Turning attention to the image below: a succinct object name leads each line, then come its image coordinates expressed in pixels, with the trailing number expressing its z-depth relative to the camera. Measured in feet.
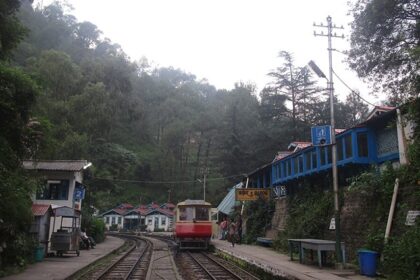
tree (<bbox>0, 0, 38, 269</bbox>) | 31.55
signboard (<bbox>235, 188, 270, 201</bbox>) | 92.12
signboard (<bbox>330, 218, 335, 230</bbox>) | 51.08
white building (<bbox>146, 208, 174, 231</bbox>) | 227.20
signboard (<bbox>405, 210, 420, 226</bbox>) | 39.55
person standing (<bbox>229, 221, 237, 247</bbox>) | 83.70
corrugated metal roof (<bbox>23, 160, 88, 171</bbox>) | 86.17
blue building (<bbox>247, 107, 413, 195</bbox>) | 52.08
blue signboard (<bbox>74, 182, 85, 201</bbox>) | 92.02
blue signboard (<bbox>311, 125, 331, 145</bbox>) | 50.14
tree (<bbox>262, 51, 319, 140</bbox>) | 158.71
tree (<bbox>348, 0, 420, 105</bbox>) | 53.31
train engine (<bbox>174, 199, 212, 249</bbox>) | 79.92
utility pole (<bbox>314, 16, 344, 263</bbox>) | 47.14
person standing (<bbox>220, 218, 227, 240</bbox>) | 115.37
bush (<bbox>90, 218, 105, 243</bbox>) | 102.57
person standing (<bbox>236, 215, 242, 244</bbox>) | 94.62
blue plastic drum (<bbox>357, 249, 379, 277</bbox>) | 40.93
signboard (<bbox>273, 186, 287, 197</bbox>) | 92.21
